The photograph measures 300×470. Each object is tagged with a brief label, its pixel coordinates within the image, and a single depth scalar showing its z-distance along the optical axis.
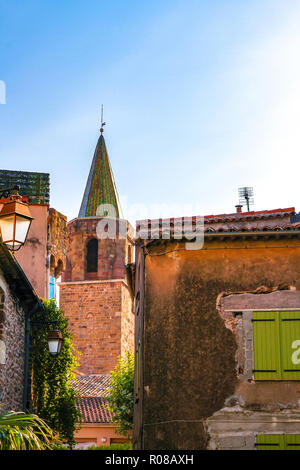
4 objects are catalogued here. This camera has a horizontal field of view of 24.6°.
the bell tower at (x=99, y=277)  44.47
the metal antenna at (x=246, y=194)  27.22
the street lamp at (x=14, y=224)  7.65
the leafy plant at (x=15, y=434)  6.84
